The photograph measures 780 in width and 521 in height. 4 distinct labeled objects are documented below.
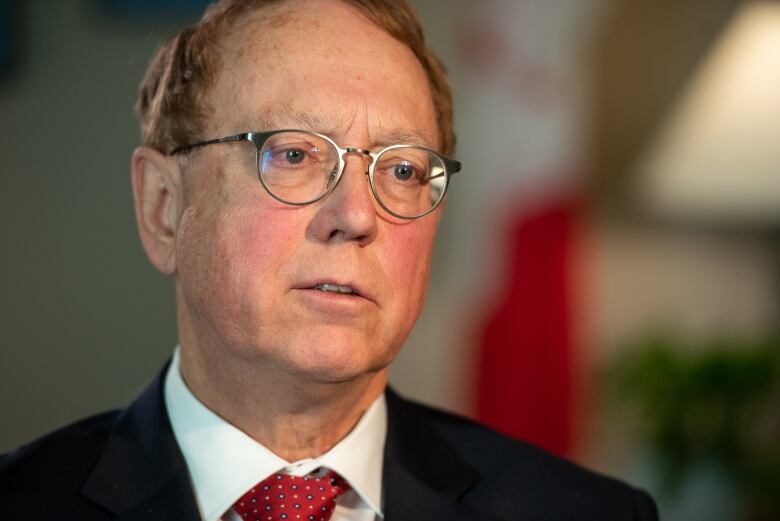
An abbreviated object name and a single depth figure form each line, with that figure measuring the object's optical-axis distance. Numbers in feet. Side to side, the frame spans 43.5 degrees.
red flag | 13.15
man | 4.96
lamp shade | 17.81
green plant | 13.46
